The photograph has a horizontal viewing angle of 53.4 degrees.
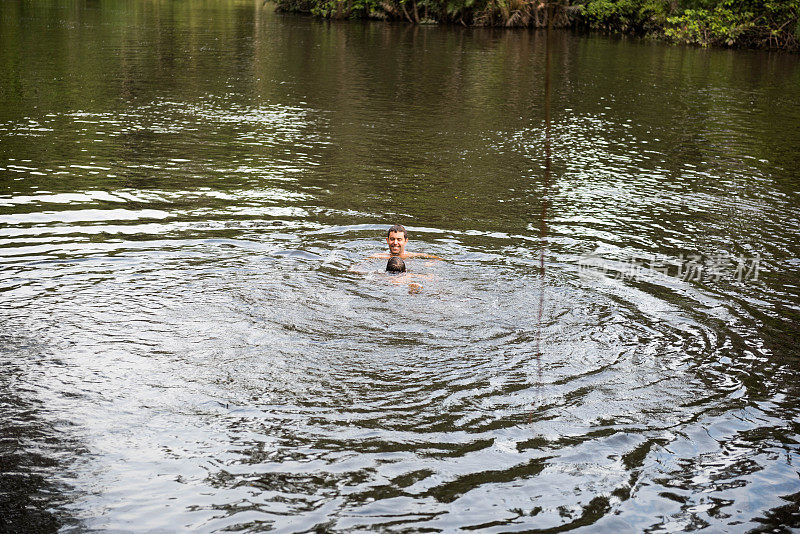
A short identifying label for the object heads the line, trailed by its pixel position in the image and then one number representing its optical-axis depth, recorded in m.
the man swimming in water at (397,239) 10.48
